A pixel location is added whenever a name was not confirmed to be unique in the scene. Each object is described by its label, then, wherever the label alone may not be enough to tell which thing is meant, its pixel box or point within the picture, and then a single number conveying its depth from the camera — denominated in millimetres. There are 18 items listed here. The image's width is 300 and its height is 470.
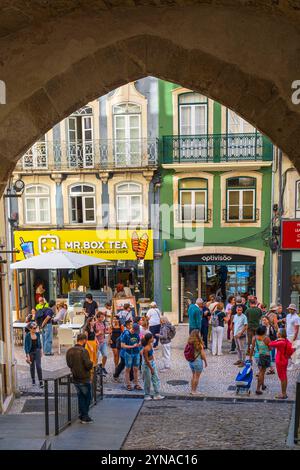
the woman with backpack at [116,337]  10094
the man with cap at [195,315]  11531
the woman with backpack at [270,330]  10055
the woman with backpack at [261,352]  8562
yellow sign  16375
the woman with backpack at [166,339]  10328
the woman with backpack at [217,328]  11469
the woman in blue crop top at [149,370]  8219
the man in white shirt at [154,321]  11977
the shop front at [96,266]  16516
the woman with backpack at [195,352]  8305
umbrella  12836
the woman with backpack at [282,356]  8336
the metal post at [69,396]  6679
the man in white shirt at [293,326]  10742
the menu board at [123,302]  13998
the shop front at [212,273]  16109
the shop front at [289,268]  15375
